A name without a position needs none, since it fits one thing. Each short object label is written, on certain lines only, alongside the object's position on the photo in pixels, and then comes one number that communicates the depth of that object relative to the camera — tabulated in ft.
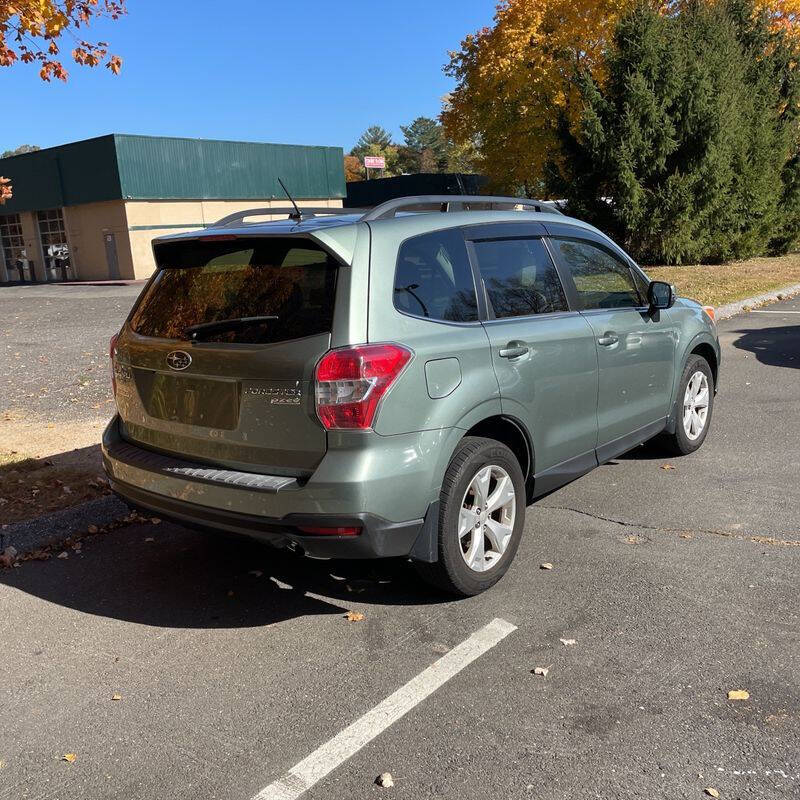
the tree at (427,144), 366.02
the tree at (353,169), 320.50
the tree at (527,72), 97.30
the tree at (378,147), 376.60
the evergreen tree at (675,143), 66.18
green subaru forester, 11.25
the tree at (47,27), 18.78
